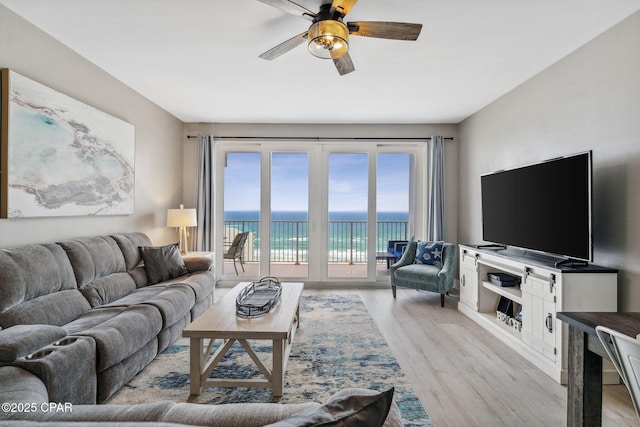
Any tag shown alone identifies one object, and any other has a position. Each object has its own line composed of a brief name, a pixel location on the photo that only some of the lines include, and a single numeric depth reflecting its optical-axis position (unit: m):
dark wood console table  1.48
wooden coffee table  2.10
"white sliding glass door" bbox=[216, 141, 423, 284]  5.32
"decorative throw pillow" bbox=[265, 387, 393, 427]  0.74
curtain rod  5.24
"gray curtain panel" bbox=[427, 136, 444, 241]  5.09
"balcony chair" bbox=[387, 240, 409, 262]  5.33
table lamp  4.47
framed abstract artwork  2.34
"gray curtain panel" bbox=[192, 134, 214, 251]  5.10
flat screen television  2.44
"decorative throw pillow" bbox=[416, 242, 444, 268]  4.67
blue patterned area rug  2.16
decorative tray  2.42
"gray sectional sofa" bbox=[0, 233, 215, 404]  1.69
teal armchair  4.27
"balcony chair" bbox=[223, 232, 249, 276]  5.32
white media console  2.40
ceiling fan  2.01
